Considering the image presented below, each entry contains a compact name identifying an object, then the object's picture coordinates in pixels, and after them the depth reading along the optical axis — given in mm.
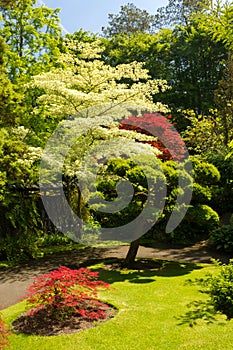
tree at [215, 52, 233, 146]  13055
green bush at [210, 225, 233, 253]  10016
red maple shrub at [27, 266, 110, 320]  5414
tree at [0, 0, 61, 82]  13031
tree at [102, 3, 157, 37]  32219
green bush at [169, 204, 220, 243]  11906
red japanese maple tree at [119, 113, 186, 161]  13195
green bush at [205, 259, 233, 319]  5379
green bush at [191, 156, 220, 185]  9656
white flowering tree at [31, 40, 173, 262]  9867
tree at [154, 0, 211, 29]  28859
